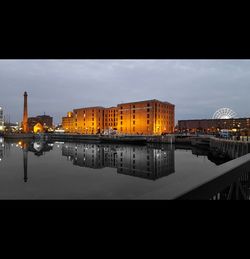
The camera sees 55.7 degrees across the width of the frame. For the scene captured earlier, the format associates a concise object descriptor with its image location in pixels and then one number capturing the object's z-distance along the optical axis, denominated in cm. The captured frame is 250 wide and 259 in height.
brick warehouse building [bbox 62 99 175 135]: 8719
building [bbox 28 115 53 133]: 16575
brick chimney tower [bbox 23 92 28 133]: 9012
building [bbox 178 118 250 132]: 11315
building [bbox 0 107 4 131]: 14992
